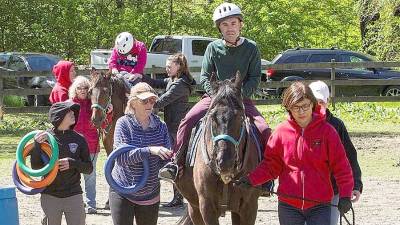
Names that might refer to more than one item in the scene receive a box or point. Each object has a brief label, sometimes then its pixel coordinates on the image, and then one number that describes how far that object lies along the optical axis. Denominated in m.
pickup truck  28.97
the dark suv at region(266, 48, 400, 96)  26.14
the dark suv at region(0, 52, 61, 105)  25.41
